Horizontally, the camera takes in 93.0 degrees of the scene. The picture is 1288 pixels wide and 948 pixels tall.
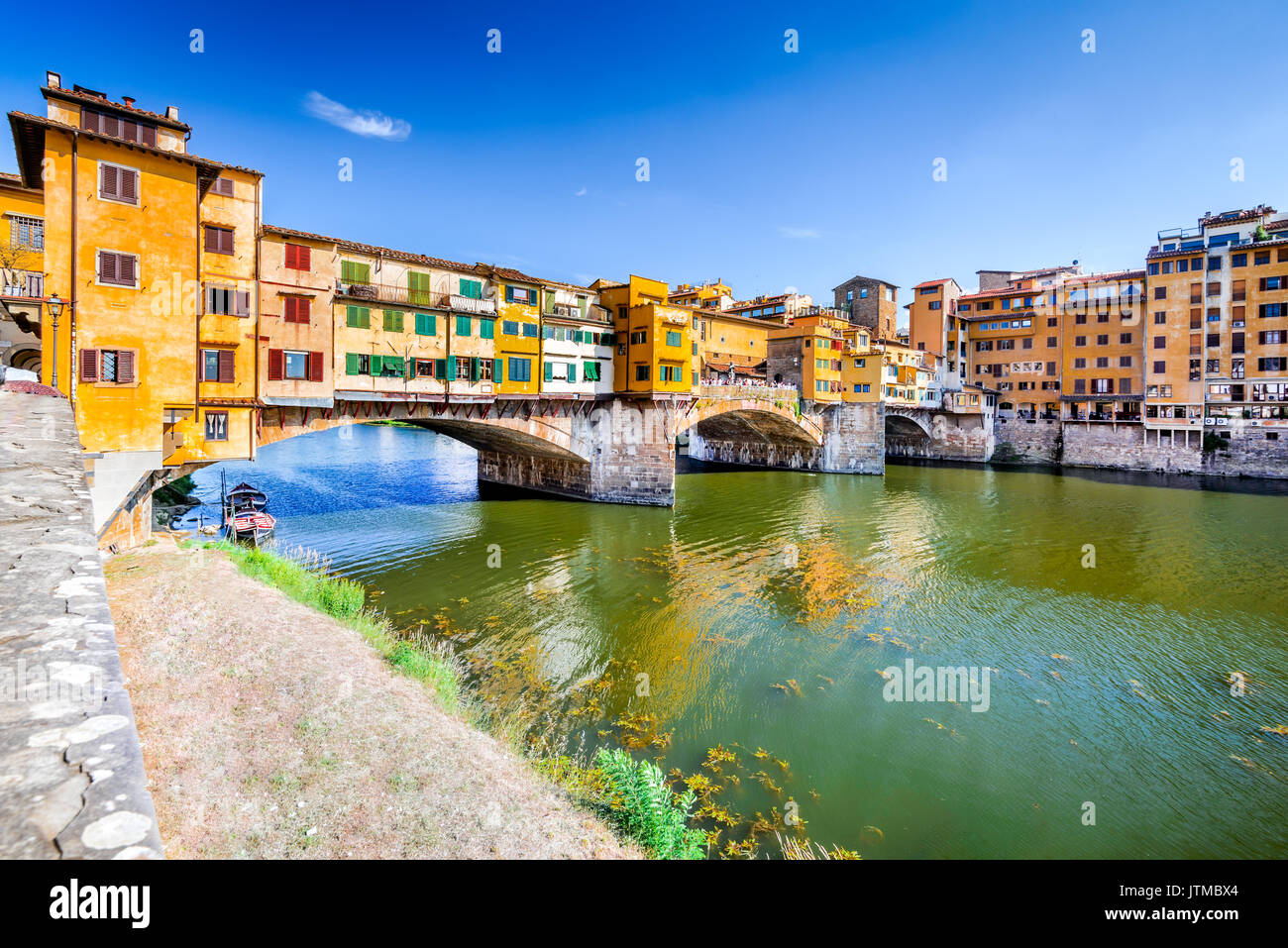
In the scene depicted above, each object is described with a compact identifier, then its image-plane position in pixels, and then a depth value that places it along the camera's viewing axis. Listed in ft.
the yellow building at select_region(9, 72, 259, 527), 62.03
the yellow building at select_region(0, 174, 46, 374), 77.92
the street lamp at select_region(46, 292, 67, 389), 61.98
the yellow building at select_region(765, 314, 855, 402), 200.03
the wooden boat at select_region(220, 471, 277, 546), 88.64
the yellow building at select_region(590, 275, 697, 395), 130.11
